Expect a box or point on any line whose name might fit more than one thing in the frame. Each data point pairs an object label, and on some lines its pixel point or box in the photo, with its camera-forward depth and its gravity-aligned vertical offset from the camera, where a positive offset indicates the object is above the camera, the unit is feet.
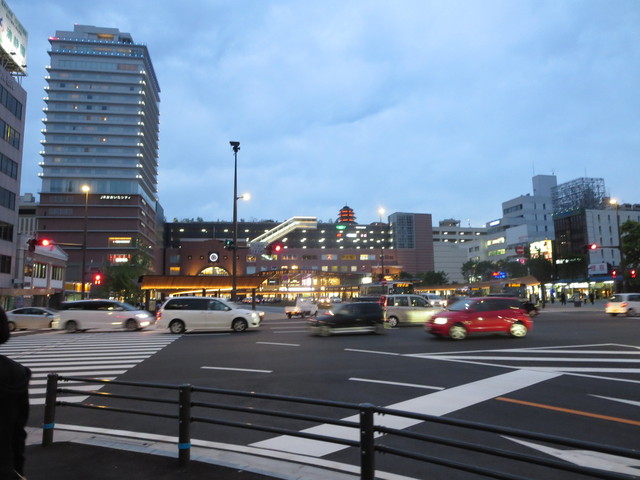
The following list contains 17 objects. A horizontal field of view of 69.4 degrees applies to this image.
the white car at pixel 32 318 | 86.69 -5.73
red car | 59.47 -4.22
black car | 68.28 -4.85
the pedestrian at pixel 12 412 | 9.55 -2.67
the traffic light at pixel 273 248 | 110.97 +9.65
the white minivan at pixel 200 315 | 76.02 -4.63
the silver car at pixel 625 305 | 104.17 -4.09
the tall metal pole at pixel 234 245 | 103.37 +9.53
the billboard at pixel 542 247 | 306.08 +28.70
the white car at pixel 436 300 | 127.54 -3.73
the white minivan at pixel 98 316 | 81.92 -5.12
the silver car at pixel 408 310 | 84.89 -4.21
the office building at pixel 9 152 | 159.53 +48.21
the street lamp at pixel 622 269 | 134.92 +5.86
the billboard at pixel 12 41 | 175.83 +97.44
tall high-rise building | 374.84 +121.41
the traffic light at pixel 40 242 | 91.17 +8.92
